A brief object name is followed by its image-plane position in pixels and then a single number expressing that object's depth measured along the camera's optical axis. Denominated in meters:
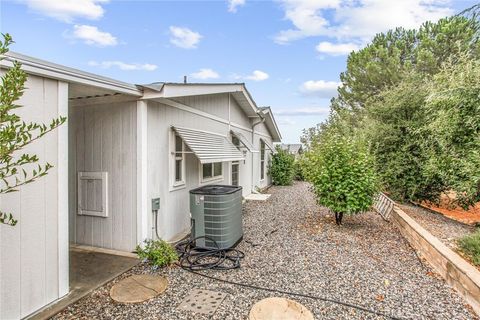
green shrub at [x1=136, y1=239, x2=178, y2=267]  5.37
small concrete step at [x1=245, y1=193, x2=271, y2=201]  13.24
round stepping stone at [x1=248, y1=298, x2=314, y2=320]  3.63
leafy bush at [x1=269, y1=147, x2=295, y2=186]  19.22
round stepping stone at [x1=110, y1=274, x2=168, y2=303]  4.22
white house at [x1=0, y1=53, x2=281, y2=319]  3.62
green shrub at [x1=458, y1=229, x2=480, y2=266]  5.17
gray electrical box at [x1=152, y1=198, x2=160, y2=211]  6.15
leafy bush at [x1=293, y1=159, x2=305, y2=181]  22.08
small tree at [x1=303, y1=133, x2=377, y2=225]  7.58
